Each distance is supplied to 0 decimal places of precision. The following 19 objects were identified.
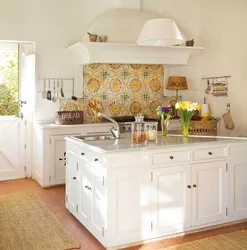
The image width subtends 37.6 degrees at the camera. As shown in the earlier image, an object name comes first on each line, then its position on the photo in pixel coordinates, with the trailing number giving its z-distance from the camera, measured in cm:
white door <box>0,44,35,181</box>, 580
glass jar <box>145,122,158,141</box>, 367
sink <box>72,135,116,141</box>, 389
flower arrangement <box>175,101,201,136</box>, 384
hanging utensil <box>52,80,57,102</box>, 580
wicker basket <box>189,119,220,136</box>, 522
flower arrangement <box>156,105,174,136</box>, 391
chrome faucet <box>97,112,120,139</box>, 388
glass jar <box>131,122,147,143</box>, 359
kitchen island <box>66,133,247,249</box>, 319
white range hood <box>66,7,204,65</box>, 545
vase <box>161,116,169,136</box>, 401
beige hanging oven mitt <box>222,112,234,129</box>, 543
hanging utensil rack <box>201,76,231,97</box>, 559
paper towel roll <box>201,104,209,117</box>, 573
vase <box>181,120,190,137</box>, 393
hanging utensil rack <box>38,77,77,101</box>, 576
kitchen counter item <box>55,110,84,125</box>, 546
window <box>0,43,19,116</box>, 579
